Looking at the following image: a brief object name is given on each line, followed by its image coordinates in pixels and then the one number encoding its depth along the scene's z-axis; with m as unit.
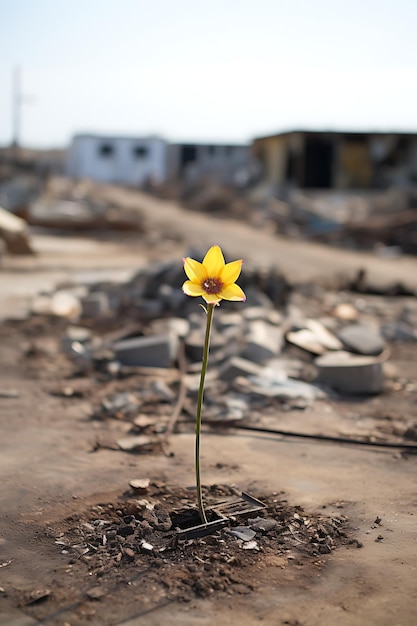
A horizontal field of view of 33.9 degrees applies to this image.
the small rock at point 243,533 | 3.36
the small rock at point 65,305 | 8.95
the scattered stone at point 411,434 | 5.19
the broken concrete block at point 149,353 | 6.71
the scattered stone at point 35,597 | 2.82
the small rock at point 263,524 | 3.47
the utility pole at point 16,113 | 42.66
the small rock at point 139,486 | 3.94
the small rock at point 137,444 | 4.80
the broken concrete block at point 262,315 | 7.71
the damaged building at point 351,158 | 27.56
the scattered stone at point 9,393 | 5.96
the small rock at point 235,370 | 6.32
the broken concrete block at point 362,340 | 7.24
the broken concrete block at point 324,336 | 7.29
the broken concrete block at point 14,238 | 14.13
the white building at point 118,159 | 48.56
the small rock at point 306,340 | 7.14
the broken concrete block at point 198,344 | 6.93
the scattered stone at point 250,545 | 3.28
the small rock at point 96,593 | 2.86
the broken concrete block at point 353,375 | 6.20
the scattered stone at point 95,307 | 8.77
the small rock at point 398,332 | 8.13
